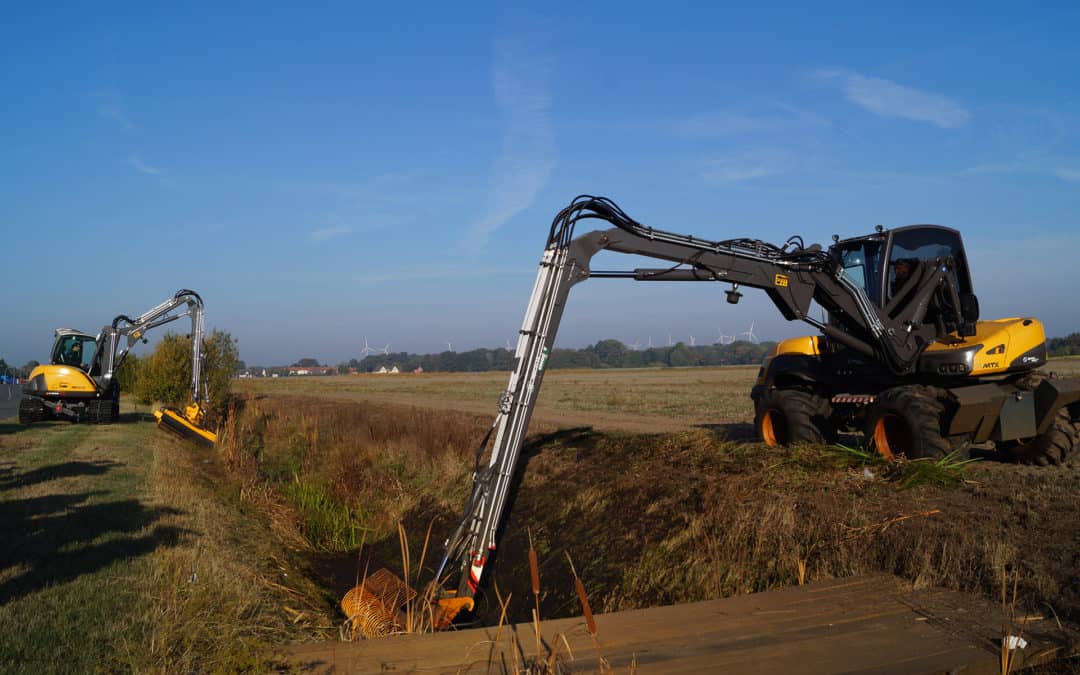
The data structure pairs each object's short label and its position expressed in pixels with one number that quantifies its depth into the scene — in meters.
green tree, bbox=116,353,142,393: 46.53
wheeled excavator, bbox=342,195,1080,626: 9.77
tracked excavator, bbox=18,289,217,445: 25.64
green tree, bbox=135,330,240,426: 31.89
